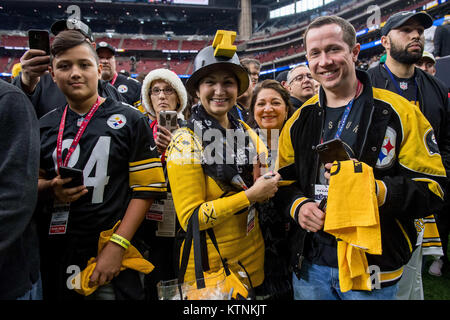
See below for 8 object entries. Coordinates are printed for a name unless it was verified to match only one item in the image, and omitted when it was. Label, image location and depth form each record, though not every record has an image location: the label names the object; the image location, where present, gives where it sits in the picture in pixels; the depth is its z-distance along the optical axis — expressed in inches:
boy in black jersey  57.4
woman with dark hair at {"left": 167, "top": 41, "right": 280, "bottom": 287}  55.0
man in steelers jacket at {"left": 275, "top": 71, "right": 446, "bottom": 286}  46.1
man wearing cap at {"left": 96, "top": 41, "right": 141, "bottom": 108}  141.3
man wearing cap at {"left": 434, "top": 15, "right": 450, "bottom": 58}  165.9
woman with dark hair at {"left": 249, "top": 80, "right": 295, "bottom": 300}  71.9
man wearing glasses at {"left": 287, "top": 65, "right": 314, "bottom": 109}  123.1
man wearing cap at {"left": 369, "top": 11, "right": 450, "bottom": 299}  79.4
